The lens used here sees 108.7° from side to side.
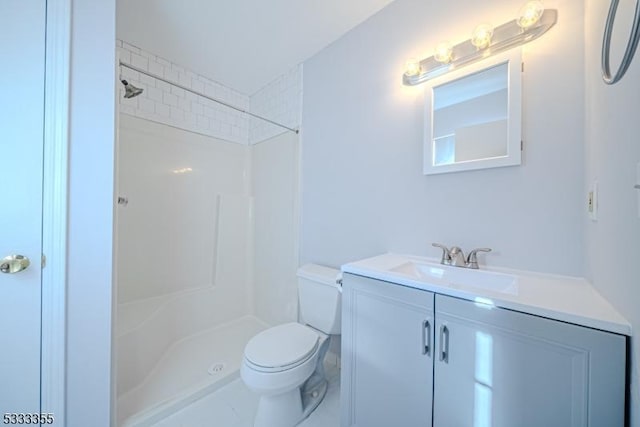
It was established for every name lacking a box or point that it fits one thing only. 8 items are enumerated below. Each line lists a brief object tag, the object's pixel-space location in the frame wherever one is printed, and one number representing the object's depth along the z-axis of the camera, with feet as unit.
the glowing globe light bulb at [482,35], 3.44
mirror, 3.33
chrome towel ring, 1.37
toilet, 3.76
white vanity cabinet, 1.94
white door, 2.85
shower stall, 5.33
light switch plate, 2.50
